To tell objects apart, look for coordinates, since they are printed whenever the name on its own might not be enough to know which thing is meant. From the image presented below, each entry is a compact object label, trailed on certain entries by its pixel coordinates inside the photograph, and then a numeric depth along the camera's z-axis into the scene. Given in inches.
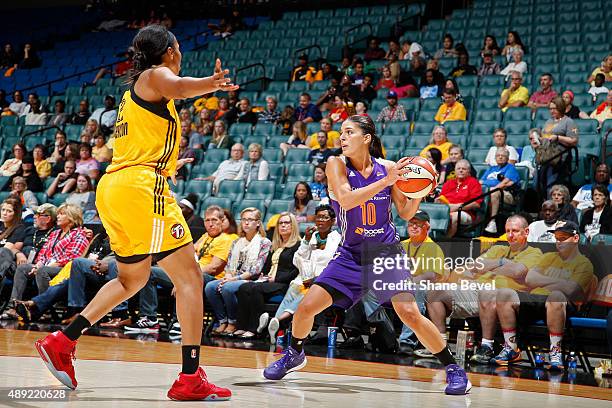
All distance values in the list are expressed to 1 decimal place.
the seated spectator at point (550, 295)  266.7
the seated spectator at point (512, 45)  521.3
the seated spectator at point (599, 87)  451.2
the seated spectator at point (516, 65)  500.1
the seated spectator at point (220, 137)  501.0
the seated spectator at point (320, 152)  442.0
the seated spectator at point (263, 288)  319.9
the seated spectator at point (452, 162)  397.1
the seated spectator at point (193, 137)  508.1
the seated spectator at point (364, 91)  519.0
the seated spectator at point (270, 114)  533.0
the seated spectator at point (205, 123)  530.9
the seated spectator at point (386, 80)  532.8
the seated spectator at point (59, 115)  618.2
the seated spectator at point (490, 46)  526.3
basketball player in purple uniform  193.0
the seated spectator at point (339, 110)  494.3
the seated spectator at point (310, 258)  308.2
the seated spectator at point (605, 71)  460.8
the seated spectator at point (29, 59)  807.1
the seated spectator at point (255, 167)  452.8
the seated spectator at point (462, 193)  367.2
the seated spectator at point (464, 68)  521.7
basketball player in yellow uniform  163.3
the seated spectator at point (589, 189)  354.6
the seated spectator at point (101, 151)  520.4
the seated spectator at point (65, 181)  475.2
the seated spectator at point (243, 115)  535.2
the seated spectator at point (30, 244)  371.2
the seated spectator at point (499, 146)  402.3
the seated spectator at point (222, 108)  548.3
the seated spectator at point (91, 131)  546.6
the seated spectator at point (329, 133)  458.3
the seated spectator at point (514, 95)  461.1
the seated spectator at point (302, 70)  597.0
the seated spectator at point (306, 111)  517.0
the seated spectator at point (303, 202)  382.3
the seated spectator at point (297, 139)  480.7
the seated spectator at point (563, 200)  326.0
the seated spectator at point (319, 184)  401.9
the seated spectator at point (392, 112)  482.6
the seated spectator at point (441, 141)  419.8
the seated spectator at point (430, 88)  508.4
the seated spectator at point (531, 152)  396.5
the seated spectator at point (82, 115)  609.9
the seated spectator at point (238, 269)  325.1
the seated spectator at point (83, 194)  444.1
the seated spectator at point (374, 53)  588.1
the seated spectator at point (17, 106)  669.3
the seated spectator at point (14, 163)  524.7
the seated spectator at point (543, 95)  447.5
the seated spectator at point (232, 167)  459.5
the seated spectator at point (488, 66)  514.6
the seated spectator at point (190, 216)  378.6
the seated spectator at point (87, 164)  492.1
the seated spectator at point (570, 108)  421.7
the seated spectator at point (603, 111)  414.0
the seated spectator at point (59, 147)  541.6
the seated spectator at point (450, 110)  462.0
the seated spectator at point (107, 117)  576.1
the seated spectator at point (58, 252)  355.9
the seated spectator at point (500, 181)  367.6
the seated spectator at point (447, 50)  552.1
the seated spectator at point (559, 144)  375.9
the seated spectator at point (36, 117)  631.8
